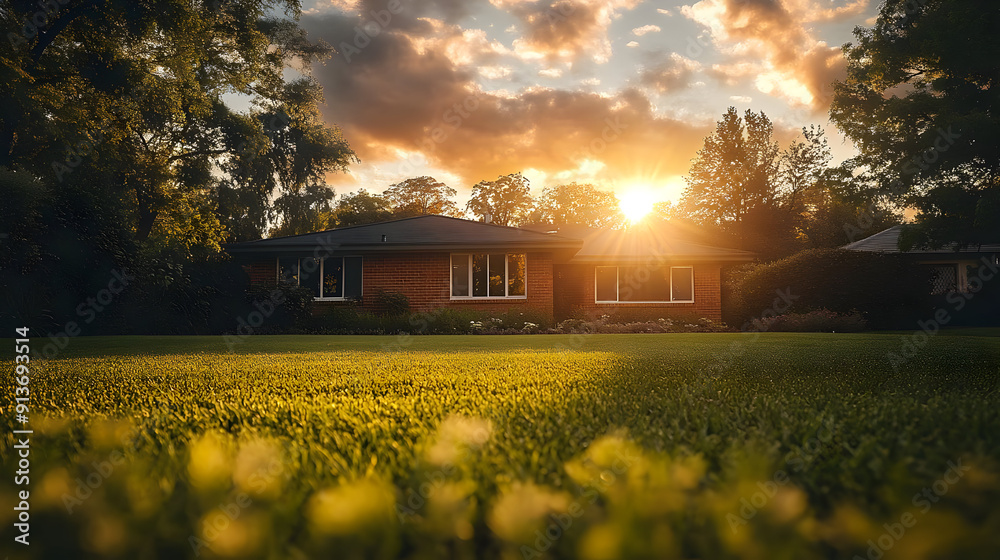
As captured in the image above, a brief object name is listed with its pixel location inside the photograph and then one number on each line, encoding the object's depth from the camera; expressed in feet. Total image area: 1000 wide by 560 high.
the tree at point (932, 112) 27.20
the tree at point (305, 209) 111.65
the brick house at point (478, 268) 58.13
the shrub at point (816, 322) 51.88
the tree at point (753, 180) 141.49
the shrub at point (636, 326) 51.50
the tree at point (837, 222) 131.03
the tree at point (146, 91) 45.03
